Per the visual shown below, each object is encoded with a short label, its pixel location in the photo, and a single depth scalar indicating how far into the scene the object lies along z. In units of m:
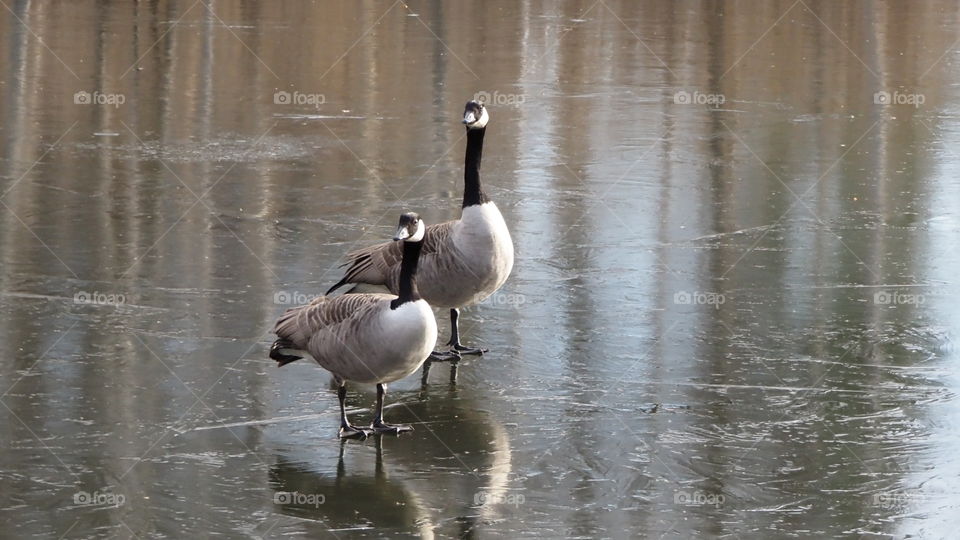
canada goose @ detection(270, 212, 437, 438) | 13.86
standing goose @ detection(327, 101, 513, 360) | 16.52
